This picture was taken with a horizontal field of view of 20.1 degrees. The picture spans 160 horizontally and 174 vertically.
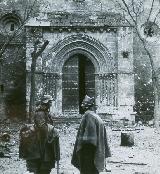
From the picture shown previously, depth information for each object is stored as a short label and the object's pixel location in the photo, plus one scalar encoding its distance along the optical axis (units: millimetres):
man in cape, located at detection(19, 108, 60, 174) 8117
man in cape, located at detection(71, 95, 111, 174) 7840
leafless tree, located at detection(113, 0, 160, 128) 24355
